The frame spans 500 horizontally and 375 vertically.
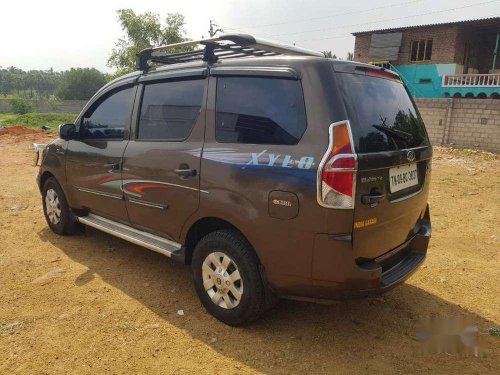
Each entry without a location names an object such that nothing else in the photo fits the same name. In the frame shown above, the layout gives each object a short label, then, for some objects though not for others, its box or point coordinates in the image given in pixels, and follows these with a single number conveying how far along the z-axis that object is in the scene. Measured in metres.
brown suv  2.41
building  21.84
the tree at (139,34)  35.50
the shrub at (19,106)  53.28
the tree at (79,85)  84.00
